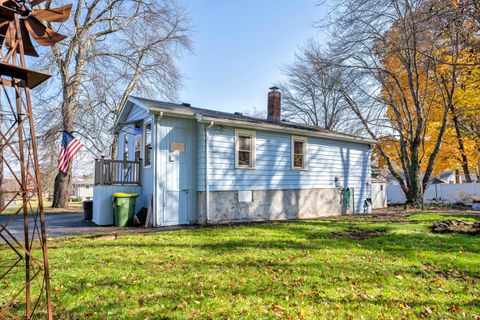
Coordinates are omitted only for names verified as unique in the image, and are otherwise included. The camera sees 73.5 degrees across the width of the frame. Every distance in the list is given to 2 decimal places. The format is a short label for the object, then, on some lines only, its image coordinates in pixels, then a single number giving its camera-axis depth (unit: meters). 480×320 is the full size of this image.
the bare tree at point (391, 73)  12.67
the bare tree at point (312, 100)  21.56
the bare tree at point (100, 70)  17.38
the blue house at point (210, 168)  10.00
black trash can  11.45
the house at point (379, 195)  18.69
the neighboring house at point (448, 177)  48.03
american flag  9.70
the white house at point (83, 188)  57.44
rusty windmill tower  2.47
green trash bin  9.79
